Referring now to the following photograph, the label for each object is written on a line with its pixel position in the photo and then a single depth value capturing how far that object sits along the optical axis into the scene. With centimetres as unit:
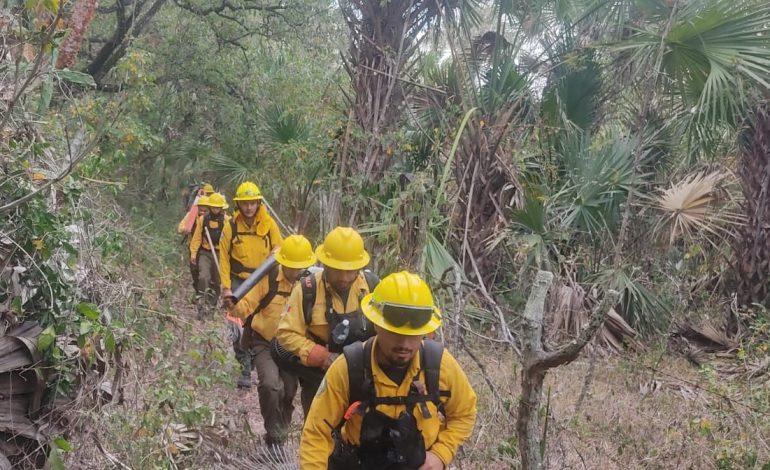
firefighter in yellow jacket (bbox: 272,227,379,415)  438
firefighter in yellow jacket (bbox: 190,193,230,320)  896
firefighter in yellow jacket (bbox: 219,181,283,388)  712
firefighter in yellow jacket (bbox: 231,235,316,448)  522
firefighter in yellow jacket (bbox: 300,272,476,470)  310
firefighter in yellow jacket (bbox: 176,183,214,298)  930
